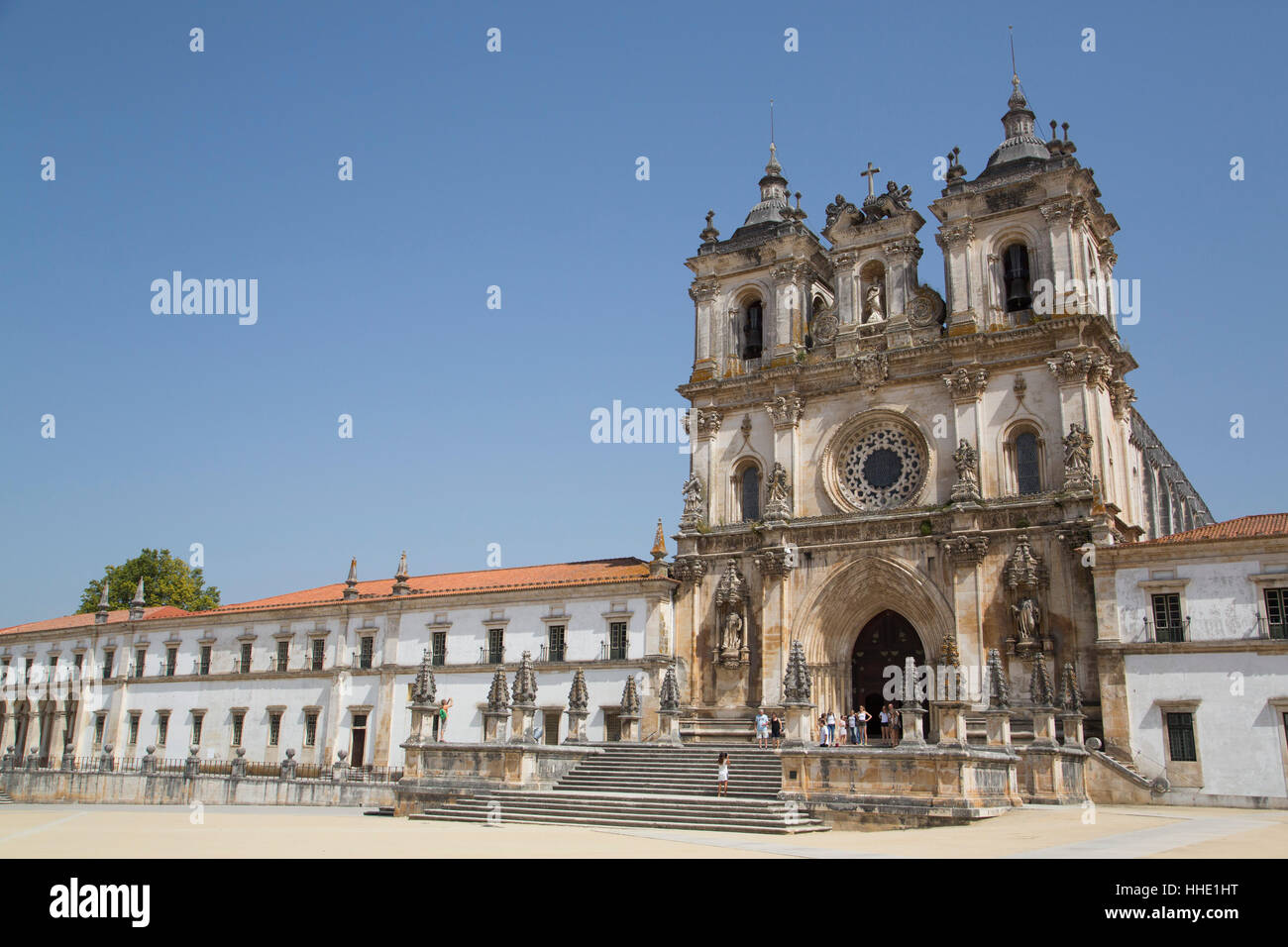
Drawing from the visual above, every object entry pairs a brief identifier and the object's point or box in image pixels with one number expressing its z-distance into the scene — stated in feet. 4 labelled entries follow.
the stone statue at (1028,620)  103.91
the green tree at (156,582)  217.36
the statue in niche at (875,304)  127.03
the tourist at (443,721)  131.73
